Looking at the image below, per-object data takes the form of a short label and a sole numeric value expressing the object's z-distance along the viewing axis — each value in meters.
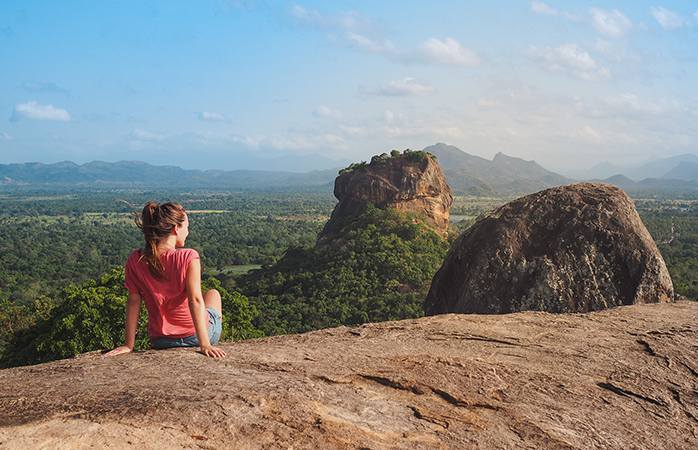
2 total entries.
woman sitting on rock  4.77
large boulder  9.05
